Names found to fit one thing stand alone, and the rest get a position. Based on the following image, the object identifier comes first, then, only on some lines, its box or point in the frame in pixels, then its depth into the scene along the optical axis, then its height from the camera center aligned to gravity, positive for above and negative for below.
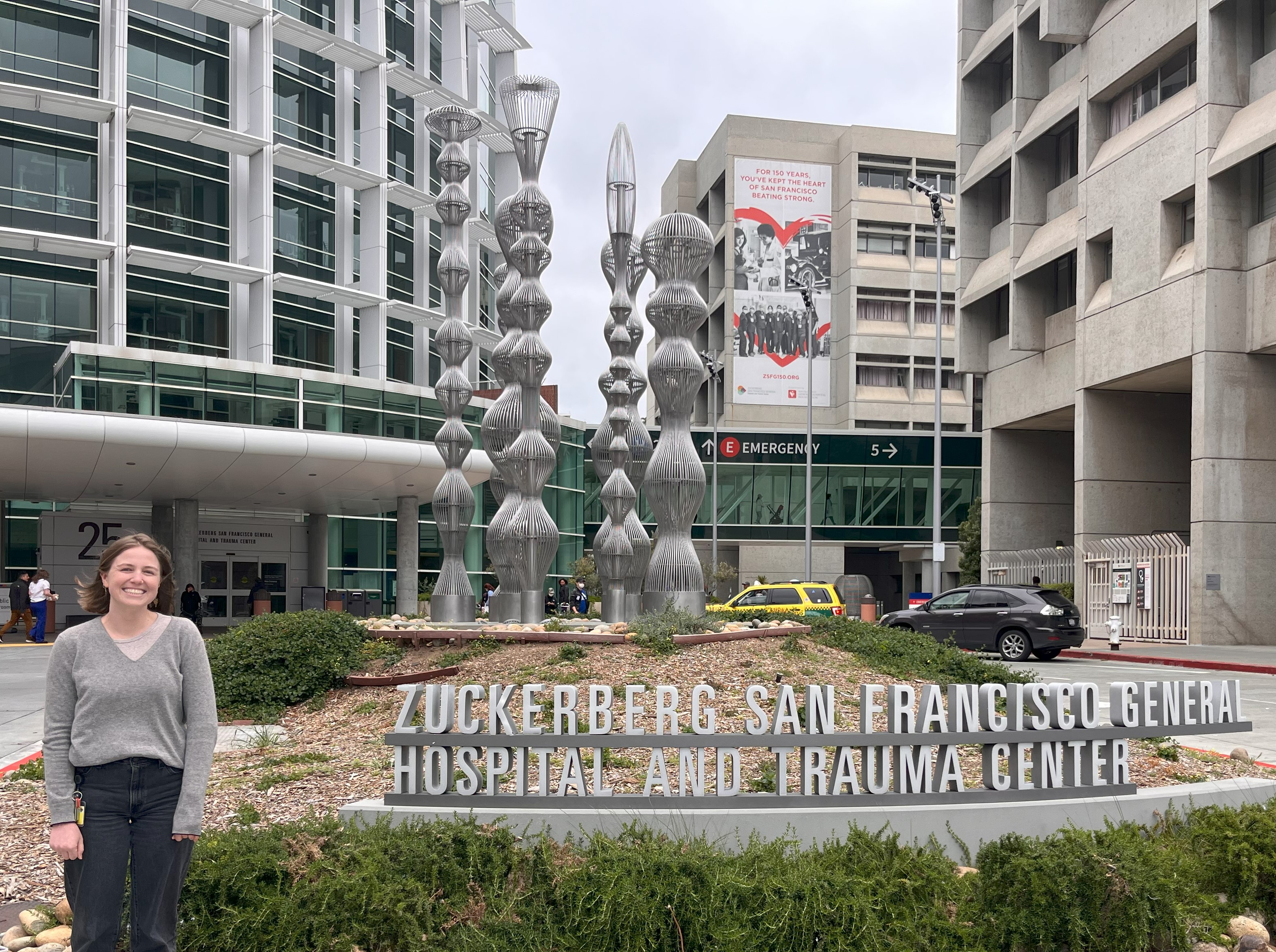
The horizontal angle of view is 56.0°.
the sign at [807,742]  6.77 -1.49
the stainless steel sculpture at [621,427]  16.33 +0.85
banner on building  70.69 +12.97
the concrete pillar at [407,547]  38.34 -2.09
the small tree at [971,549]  45.41 -2.38
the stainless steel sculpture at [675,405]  14.02 +0.94
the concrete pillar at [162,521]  35.75 -1.20
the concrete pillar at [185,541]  33.84 -1.72
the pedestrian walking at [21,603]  31.38 -3.27
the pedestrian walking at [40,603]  29.73 -3.06
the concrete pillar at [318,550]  40.88 -2.34
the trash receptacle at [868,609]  35.66 -3.73
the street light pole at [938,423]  32.72 +1.87
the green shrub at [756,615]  15.26 -1.74
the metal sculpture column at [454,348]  17.80 +2.07
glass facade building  32.22 +7.79
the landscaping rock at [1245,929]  5.66 -2.09
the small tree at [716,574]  47.06 -3.77
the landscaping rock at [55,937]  5.45 -2.09
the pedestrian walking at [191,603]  28.88 -2.96
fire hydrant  27.95 -3.40
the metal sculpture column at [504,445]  15.97 +0.52
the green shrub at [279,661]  12.26 -1.88
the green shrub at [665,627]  12.09 -1.51
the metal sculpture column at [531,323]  15.87 +2.17
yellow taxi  27.11 -2.65
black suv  24.23 -2.76
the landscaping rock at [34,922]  5.62 -2.08
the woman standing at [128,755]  4.07 -0.94
